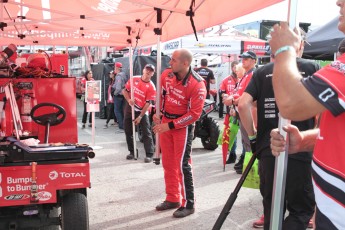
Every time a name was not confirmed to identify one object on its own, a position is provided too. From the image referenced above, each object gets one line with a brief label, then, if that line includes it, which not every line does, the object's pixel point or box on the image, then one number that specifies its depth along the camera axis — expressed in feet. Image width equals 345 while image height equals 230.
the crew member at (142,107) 26.73
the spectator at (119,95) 39.50
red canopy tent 15.94
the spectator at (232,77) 29.23
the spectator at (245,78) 18.62
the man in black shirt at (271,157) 10.19
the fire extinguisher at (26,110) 16.16
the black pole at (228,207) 7.80
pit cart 10.82
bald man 15.87
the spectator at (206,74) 38.62
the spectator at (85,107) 43.45
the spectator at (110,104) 45.47
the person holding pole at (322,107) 5.11
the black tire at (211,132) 29.76
